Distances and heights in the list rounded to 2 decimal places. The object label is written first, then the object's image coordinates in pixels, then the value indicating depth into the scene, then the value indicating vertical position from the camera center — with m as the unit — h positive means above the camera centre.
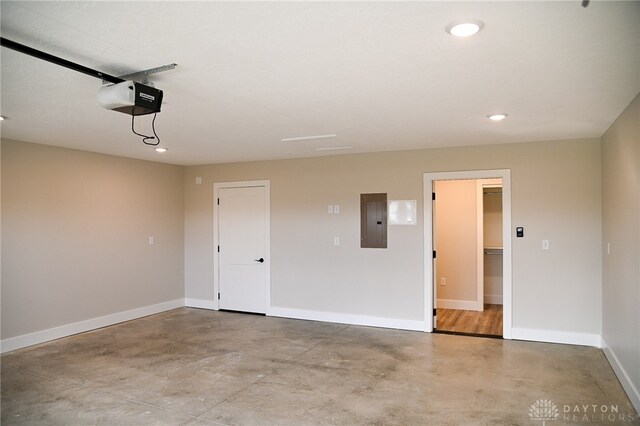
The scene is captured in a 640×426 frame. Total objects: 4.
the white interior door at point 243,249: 6.70 -0.47
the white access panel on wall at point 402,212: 5.69 +0.09
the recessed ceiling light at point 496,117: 3.81 +0.91
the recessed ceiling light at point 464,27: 2.00 +0.91
